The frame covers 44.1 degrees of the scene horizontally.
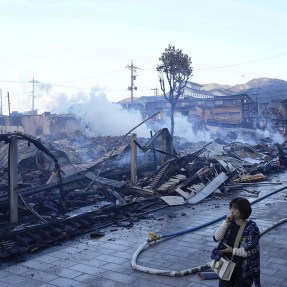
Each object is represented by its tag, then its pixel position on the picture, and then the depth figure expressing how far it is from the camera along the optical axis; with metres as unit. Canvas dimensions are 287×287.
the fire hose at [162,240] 5.93
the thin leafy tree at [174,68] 29.66
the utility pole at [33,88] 73.06
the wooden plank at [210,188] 12.92
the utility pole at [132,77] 56.28
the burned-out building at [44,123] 46.62
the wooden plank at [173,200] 12.29
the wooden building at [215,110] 46.37
